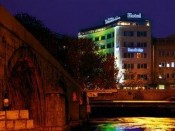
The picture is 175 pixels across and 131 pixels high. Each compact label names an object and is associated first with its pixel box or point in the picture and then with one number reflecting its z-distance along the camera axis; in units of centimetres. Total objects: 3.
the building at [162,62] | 13500
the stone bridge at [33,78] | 1986
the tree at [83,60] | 7806
